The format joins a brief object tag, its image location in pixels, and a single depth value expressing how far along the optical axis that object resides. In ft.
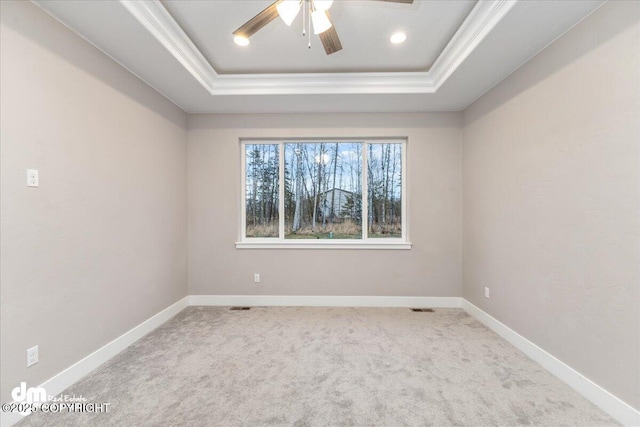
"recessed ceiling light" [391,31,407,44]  7.38
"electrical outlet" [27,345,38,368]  5.39
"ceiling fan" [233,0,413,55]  5.04
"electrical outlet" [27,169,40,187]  5.44
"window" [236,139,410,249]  11.93
